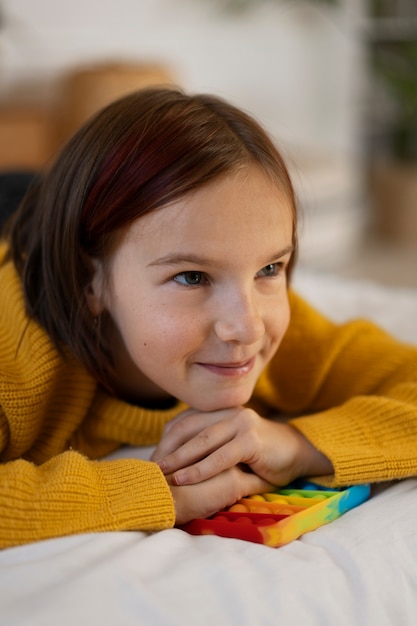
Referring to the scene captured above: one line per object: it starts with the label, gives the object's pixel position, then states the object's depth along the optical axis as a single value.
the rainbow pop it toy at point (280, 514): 0.81
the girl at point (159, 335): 0.84
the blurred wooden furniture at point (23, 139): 2.38
